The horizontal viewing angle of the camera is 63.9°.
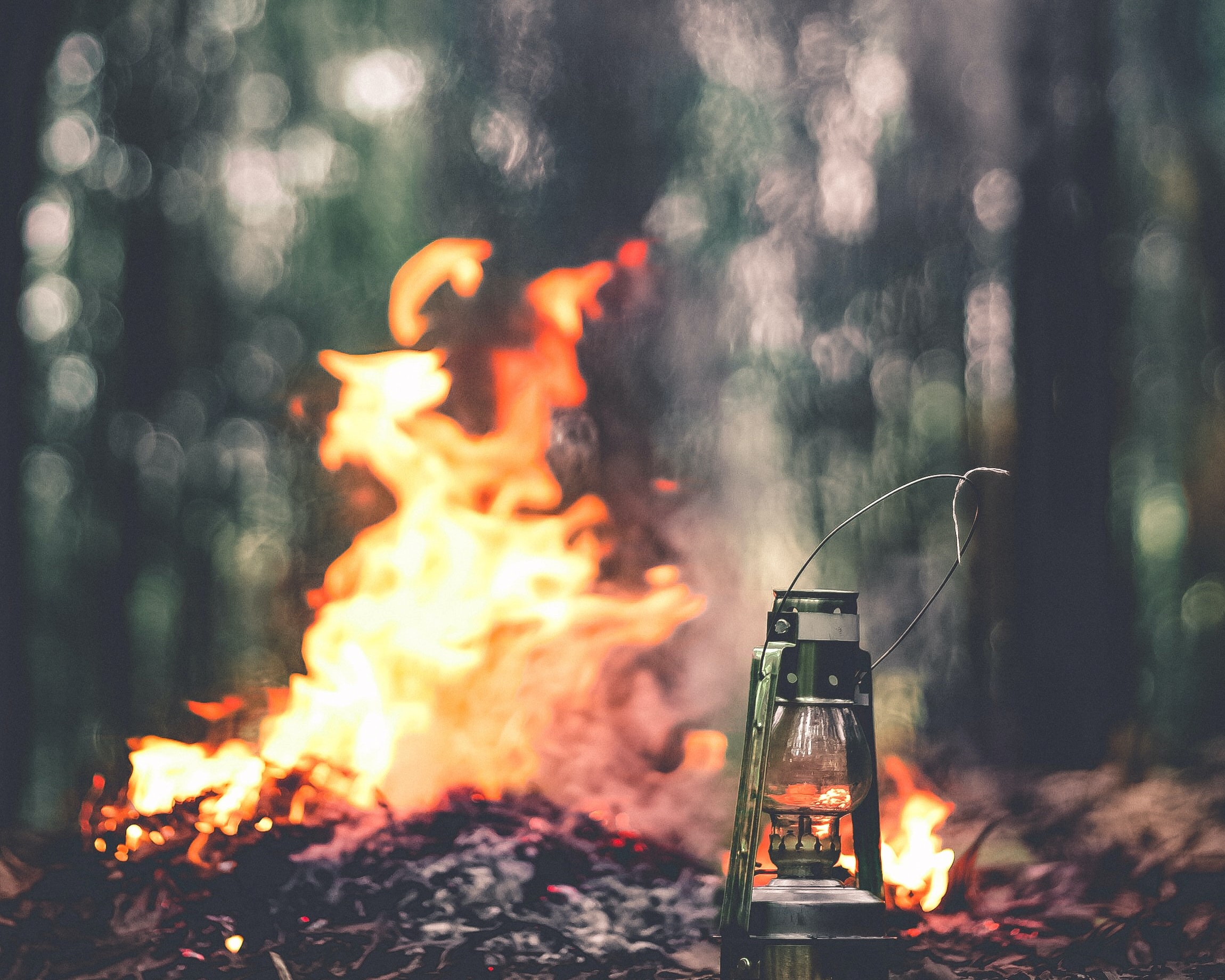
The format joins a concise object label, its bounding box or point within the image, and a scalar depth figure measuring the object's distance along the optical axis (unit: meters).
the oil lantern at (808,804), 1.98
